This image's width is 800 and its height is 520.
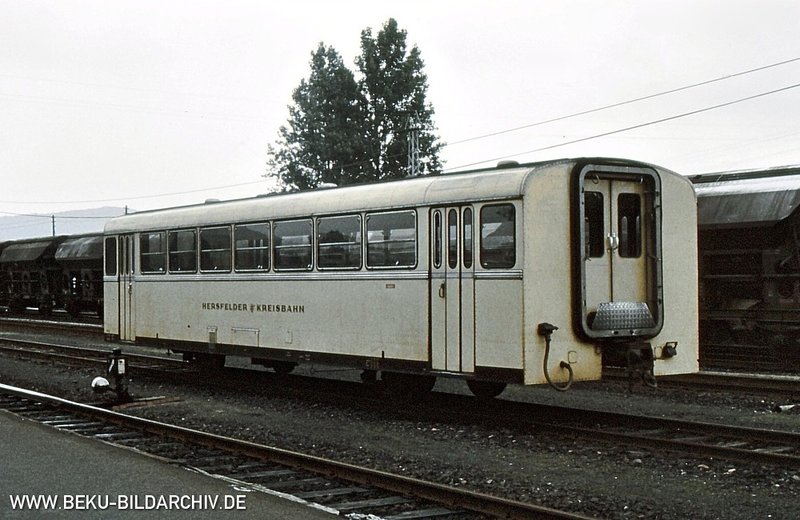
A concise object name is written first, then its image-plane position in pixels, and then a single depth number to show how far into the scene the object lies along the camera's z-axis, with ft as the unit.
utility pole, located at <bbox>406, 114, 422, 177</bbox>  125.97
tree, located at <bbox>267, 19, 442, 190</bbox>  163.12
